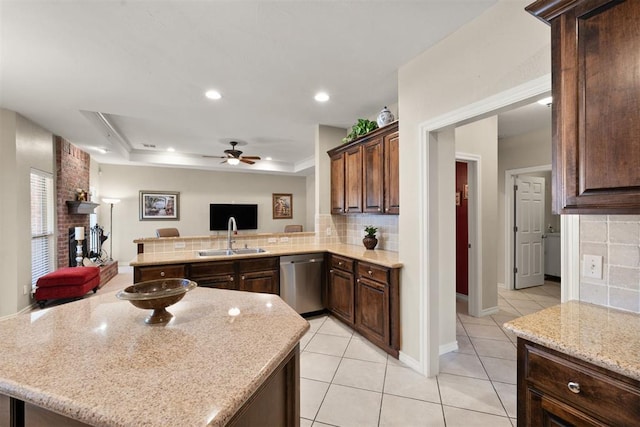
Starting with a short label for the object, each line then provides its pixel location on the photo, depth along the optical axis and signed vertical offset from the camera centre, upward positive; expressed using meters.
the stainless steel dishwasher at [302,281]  3.43 -0.86
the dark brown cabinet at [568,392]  0.91 -0.64
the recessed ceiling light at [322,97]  3.15 +1.30
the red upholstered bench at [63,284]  4.05 -1.04
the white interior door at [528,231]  4.76 -0.36
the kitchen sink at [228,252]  3.46 -0.50
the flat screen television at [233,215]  7.68 -0.08
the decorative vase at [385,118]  2.98 +0.99
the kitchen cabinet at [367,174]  2.88 +0.43
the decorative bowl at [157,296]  1.14 -0.36
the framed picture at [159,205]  7.07 +0.19
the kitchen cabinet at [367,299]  2.55 -0.90
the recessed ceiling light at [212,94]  3.11 +1.32
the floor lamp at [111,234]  6.83 -0.51
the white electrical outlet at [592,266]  1.34 -0.27
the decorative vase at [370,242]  3.46 -0.37
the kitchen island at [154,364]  0.70 -0.47
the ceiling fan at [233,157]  5.18 +1.03
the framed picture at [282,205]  8.52 +0.21
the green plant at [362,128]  3.28 +0.98
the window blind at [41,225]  4.19 -0.18
